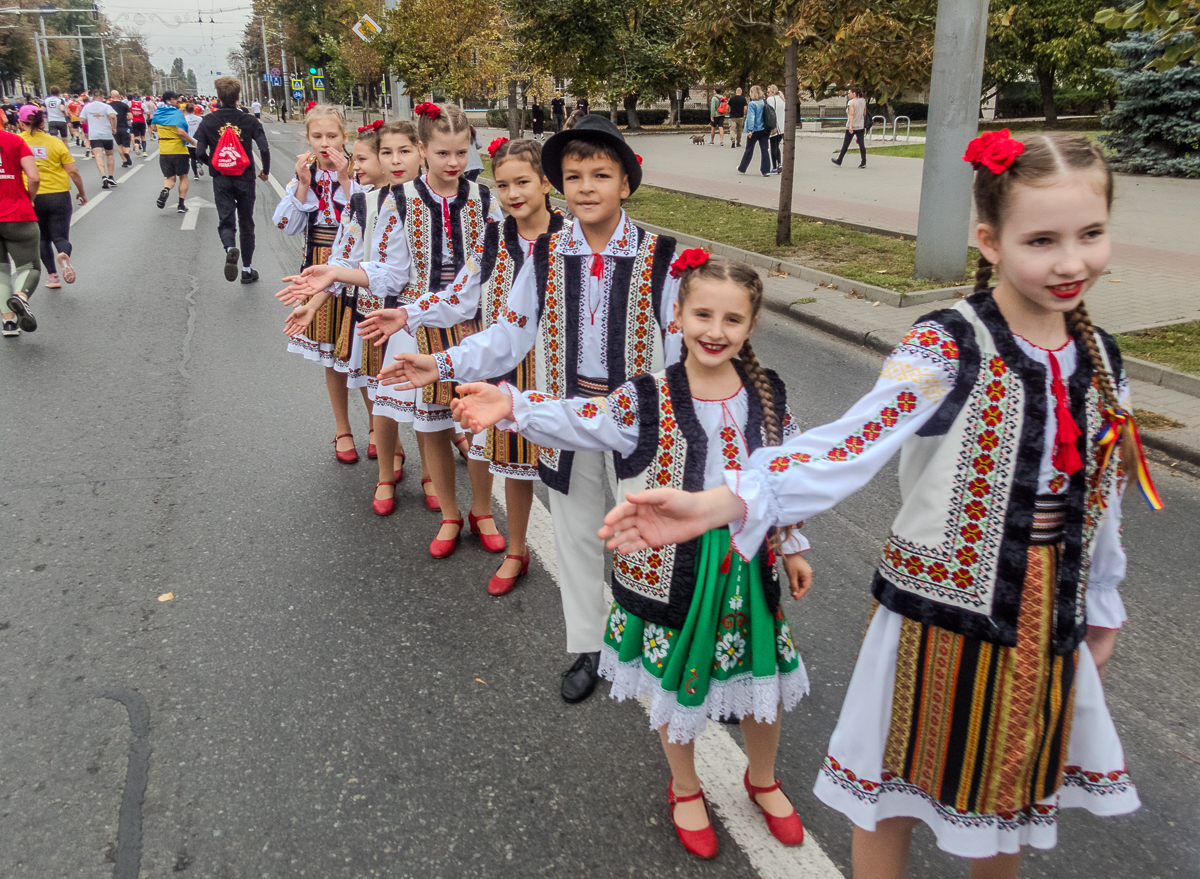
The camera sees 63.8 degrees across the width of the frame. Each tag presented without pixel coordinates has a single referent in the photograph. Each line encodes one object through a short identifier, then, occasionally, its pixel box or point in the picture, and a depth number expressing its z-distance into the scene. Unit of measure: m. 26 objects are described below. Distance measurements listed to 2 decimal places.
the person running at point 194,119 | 21.70
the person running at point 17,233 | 8.41
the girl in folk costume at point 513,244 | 3.61
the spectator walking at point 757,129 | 20.47
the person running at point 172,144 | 16.50
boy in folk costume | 2.95
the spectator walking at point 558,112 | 35.83
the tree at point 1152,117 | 18.73
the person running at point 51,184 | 9.73
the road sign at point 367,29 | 23.05
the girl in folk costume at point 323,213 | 5.39
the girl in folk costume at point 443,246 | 4.18
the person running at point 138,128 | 37.59
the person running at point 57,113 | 27.69
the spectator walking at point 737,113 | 30.98
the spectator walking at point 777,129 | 20.73
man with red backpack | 10.62
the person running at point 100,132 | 22.03
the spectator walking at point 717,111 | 33.44
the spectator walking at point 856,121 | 21.78
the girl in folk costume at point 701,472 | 2.37
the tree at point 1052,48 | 31.12
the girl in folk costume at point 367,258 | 4.61
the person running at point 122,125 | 28.78
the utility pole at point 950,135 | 9.59
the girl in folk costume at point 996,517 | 1.73
